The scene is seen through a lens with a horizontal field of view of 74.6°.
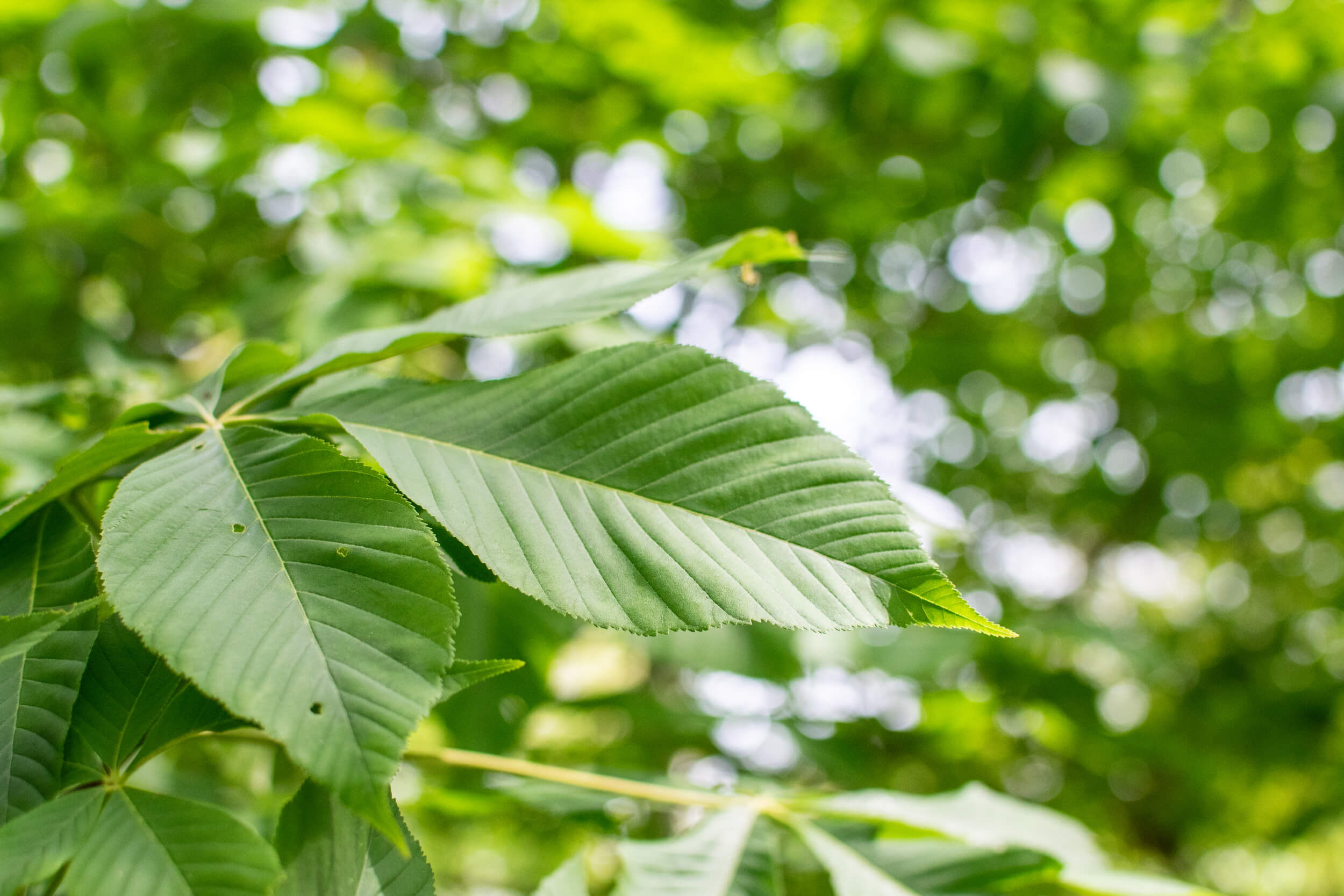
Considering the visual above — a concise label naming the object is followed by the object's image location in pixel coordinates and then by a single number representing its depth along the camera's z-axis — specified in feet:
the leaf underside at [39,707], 1.39
